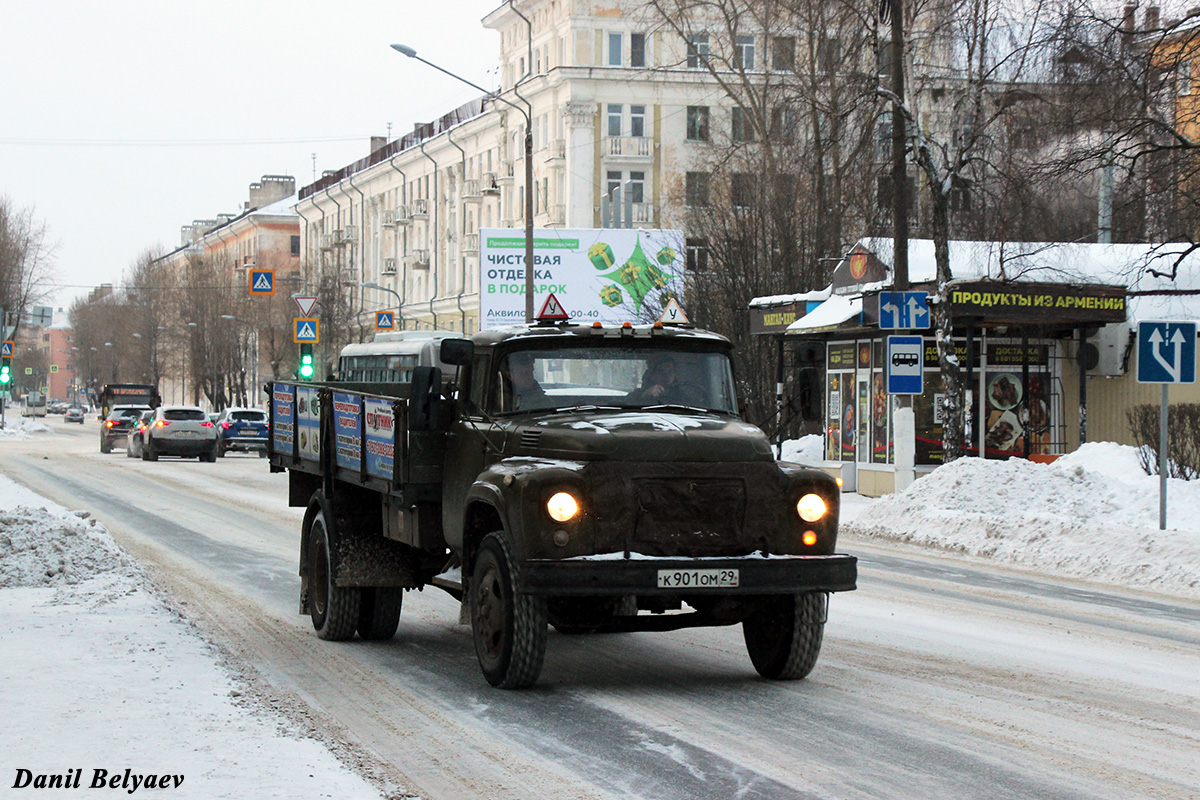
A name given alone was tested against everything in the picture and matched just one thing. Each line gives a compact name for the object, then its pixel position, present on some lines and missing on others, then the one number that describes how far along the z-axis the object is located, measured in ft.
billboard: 150.30
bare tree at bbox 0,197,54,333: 272.72
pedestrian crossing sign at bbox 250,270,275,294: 155.33
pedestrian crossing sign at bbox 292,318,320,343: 129.59
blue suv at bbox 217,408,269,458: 162.71
